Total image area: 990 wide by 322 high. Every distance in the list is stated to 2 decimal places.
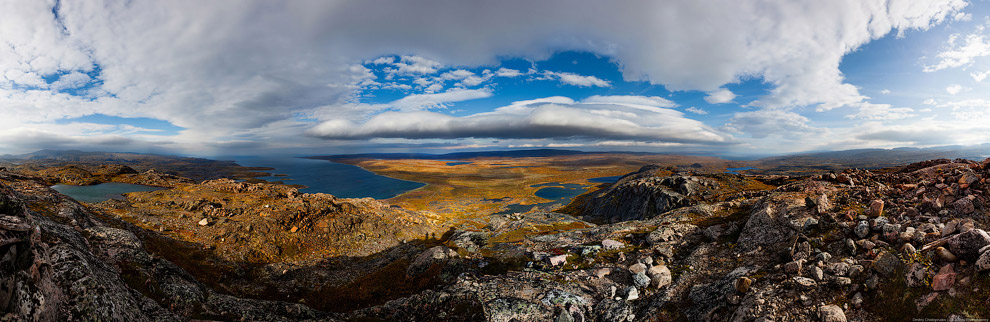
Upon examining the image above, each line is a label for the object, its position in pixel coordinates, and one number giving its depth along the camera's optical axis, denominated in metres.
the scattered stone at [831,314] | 8.73
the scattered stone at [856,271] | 9.88
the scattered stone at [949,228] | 9.64
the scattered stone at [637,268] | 16.50
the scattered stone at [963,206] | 11.52
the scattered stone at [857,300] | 8.91
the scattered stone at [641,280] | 15.41
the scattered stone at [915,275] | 8.48
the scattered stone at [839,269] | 10.08
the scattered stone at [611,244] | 21.75
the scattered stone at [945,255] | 8.27
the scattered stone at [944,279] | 7.87
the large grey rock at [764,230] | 15.73
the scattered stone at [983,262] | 7.36
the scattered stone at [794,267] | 11.02
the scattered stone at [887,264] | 9.33
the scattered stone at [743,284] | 11.30
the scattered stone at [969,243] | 7.96
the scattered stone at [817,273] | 10.18
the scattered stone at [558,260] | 19.95
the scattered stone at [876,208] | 13.39
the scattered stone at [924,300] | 7.93
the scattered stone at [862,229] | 12.09
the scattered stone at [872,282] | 9.07
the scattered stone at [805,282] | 10.12
